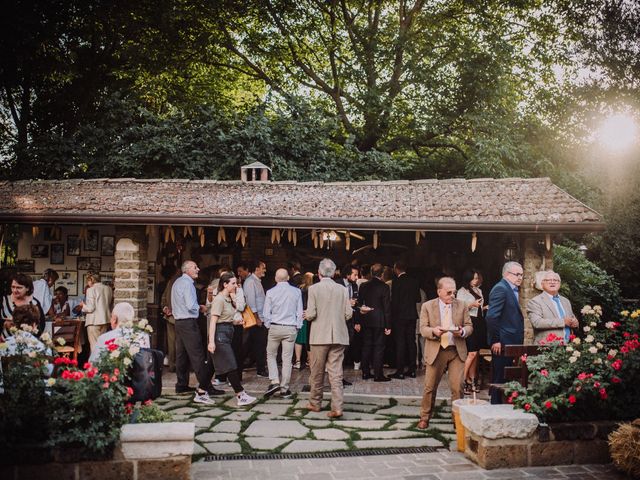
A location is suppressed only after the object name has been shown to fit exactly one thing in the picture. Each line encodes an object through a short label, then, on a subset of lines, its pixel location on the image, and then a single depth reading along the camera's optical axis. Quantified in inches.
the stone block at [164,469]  177.9
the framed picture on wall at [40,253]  432.8
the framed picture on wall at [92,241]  428.8
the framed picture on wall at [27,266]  430.9
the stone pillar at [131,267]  372.2
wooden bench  212.8
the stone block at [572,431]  199.3
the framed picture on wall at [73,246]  429.4
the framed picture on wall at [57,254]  431.1
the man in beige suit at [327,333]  267.7
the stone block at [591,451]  199.8
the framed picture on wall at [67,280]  428.8
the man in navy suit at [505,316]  250.9
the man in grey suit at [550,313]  244.2
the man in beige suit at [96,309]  357.1
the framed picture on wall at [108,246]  429.4
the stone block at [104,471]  175.2
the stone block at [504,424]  194.1
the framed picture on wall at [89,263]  428.5
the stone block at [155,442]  178.1
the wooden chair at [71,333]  331.8
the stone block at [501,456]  194.0
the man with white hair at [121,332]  201.5
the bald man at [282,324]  309.4
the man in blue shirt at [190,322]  302.7
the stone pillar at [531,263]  358.0
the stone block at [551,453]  197.5
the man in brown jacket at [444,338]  240.1
